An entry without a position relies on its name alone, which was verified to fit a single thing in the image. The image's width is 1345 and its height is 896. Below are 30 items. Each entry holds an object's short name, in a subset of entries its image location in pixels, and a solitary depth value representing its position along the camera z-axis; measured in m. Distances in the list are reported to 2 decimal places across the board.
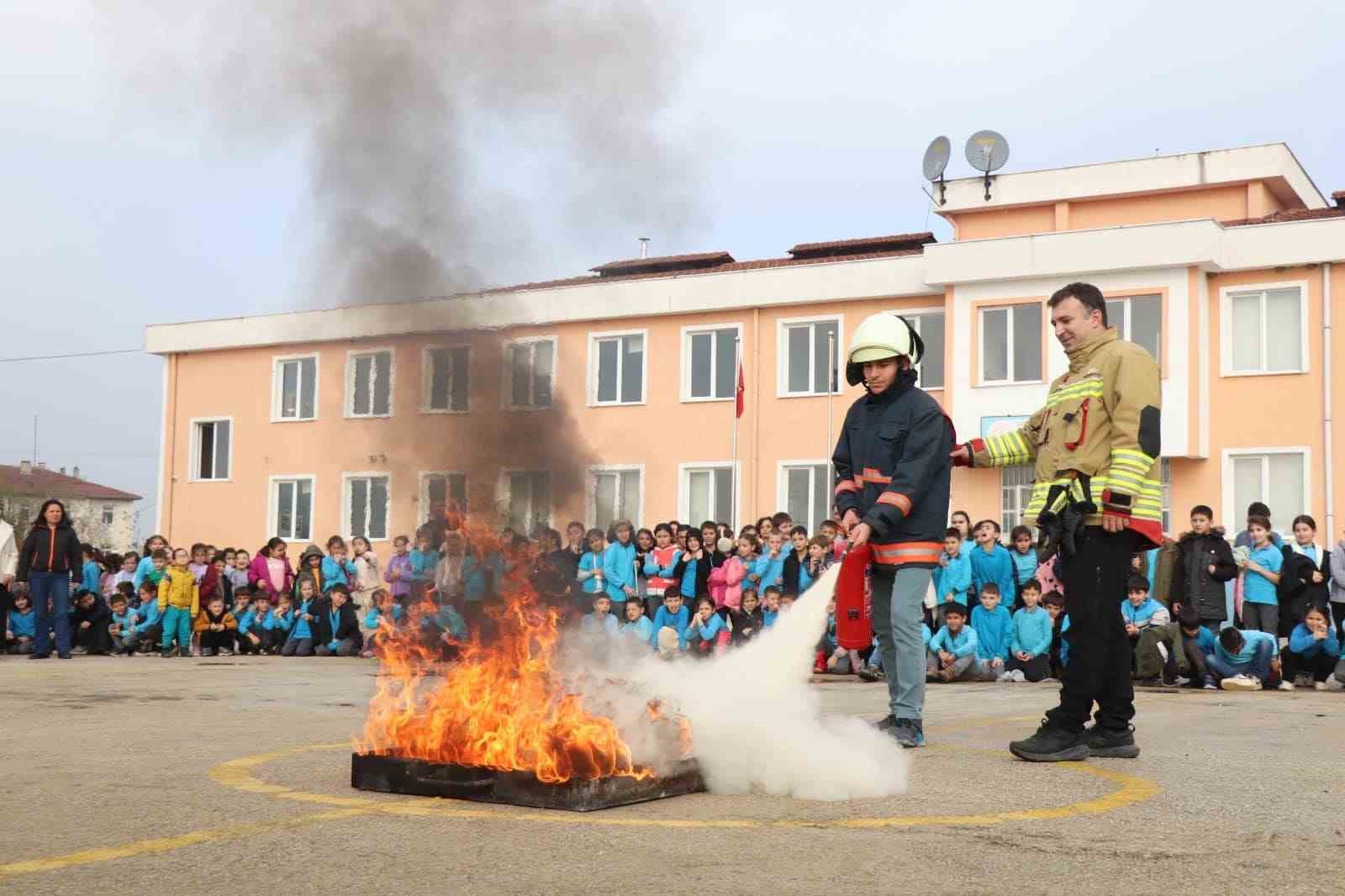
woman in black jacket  17.78
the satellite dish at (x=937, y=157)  34.56
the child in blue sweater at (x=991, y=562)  15.90
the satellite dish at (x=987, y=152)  33.81
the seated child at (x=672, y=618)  16.61
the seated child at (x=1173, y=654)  13.73
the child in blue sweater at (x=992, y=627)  15.05
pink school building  25.72
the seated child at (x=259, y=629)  20.12
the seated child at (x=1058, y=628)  15.02
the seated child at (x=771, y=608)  15.86
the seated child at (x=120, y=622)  20.45
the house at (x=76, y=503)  75.31
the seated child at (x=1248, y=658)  13.73
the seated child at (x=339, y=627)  19.36
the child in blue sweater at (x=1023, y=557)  16.06
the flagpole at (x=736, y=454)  30.02
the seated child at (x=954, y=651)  14.70
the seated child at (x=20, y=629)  20.11
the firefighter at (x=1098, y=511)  7.02
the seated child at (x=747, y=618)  15.89
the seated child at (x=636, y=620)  15.77
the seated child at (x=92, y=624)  20.14
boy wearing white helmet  7.45
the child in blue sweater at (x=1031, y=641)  14.58
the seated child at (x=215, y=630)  20.50
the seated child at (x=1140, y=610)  14.13
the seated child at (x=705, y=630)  16.00
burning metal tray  5.37
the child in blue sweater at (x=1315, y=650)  13.91
